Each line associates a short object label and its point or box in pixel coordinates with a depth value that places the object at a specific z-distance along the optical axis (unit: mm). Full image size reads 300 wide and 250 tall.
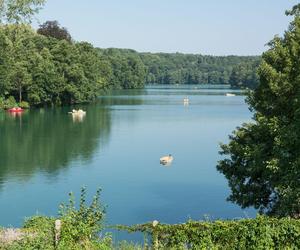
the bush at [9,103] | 87000
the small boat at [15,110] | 84562
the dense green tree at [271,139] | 19672
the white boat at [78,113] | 78912
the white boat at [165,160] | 43219
